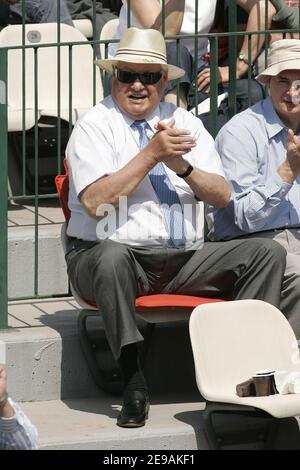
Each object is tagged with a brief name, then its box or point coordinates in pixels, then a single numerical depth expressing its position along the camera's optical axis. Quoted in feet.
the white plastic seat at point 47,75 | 44.05
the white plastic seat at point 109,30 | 46.80
